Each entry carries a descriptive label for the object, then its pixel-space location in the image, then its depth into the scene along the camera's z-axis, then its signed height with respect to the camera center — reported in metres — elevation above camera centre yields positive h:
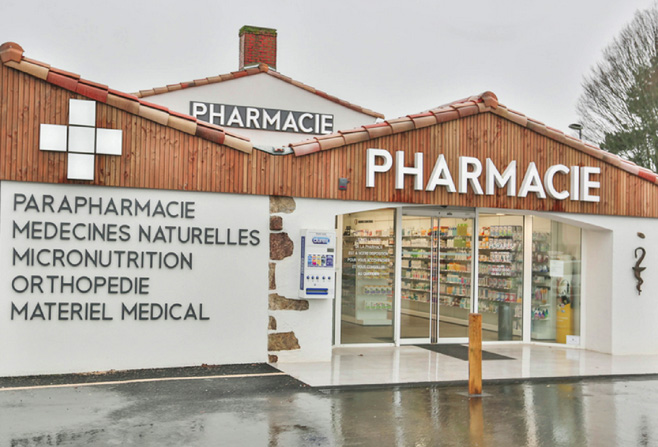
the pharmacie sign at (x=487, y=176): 12.28 +1.26
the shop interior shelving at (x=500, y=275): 14.73 -0.56
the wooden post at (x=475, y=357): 9.38 -1.42
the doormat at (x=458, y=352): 12.70 -1.90
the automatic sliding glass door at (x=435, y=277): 14.07 -0.61
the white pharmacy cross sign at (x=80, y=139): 10.16 +1.41
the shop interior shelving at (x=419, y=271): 14.12 -0.48
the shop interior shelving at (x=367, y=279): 13.60 -0.63
